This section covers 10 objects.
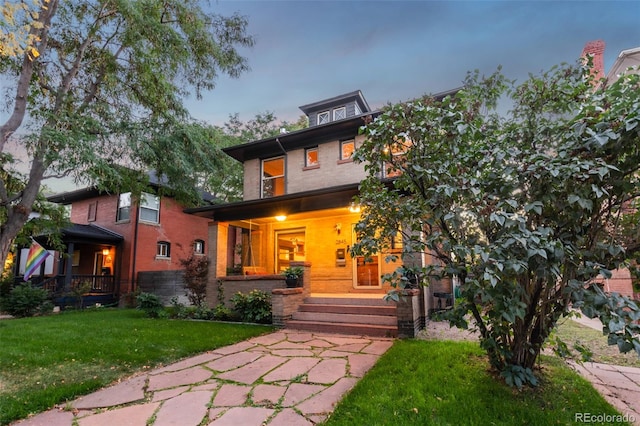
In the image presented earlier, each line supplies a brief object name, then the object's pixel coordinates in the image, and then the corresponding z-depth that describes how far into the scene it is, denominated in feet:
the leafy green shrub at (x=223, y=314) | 27.64
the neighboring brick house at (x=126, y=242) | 42.37
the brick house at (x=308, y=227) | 24.59
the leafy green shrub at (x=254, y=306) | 25.82
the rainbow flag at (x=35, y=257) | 36.55
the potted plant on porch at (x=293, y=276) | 26.53
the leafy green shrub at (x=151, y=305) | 29.66
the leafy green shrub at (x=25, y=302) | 32.27
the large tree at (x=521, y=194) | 8.24
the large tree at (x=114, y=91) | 18.22
